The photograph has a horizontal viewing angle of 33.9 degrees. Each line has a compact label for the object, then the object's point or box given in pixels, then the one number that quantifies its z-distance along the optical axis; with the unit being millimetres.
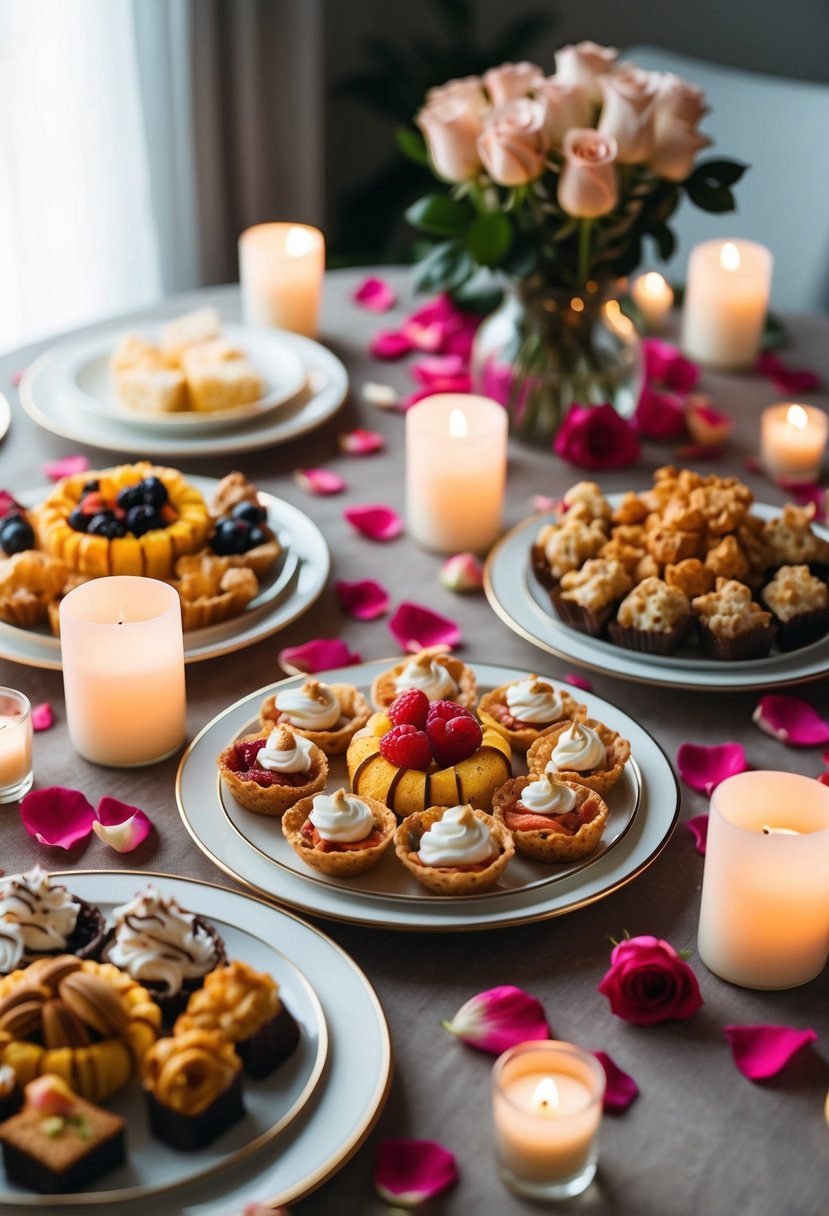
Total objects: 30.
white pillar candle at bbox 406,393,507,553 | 1668
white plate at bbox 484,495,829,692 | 1404
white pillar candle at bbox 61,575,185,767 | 1256
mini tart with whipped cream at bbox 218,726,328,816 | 1166
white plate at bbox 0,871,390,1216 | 857
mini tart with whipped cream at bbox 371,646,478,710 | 1302
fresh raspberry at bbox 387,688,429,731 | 1194
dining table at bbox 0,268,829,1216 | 896
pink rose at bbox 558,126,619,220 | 1667
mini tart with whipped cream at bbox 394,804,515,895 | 1078
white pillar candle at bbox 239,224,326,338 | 2135
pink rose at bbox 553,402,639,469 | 1868
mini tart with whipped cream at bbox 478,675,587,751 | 1264
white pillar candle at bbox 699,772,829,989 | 1023
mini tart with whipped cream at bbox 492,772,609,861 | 1120
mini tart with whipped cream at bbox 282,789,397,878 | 1097
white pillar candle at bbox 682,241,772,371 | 2131
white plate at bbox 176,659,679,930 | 1074
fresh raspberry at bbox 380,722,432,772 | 1163
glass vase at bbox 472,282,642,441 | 1908
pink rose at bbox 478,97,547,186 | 1684
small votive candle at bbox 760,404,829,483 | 1872
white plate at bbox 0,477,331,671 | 1425
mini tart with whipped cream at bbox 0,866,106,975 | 960
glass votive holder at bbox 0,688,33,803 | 1238
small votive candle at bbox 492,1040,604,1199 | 855
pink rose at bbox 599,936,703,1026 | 1021
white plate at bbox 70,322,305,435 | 1869
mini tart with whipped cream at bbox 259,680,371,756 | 1258
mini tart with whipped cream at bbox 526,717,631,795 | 1197
